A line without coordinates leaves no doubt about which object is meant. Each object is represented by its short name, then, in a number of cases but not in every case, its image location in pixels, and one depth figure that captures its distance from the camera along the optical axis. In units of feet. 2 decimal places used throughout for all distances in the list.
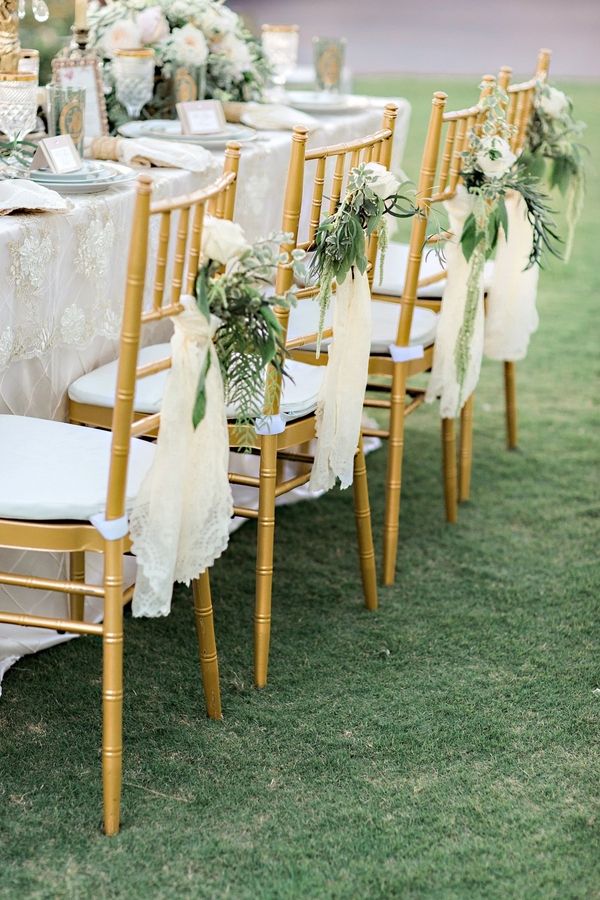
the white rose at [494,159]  13.69
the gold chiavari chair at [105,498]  8.85
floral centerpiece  14.99
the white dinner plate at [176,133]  14.64
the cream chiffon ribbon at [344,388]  11.93
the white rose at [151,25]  14.95
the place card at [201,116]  14.80
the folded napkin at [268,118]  16.01
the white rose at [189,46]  15.06
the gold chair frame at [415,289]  13.34
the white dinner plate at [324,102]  17.92
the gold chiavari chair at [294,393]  10.96
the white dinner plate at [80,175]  11.96
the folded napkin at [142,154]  13.41
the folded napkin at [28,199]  10.86
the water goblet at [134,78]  14.73
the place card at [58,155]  12.06
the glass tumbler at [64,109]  12.42
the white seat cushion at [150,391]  11.77
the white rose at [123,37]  14.77
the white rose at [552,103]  16.34
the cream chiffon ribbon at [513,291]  16.78
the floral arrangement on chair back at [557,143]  16.40
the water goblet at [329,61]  18.19
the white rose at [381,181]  11.18
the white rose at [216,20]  15.52
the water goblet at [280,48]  18.22
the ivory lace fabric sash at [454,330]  14.59
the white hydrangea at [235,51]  15.92
